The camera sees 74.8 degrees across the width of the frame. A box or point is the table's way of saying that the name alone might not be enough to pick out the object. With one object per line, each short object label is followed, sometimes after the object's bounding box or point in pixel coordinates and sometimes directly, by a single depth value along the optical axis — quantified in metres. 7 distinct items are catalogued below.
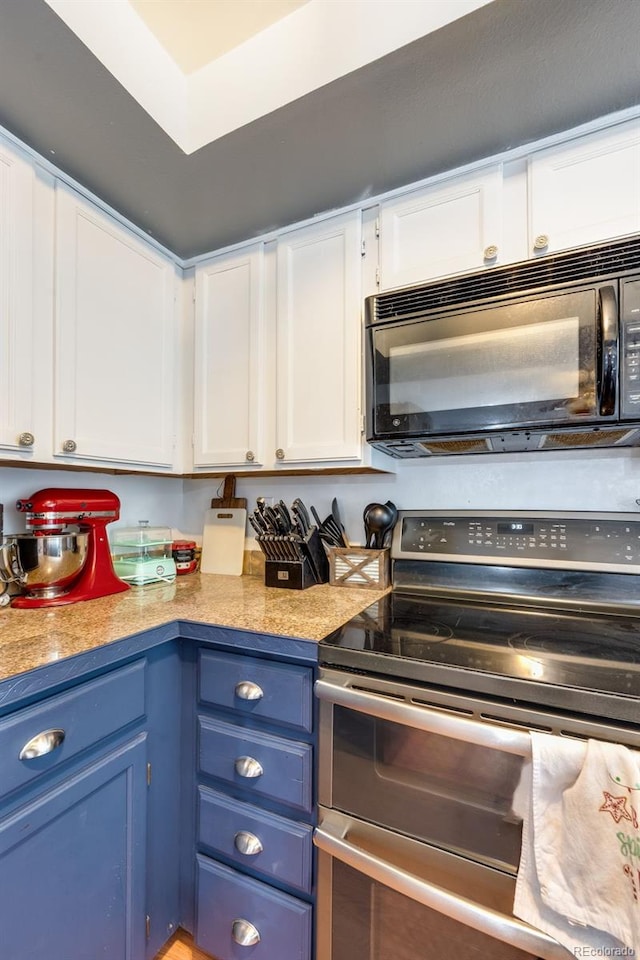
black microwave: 0.99
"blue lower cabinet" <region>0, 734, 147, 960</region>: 0.76
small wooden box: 1.43
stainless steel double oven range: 0.74
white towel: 0.63
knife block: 1.44
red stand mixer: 1.23
